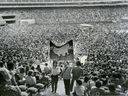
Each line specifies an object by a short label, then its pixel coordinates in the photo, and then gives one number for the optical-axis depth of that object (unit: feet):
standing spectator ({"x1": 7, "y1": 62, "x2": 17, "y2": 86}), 13.55
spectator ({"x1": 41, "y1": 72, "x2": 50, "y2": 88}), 14.40
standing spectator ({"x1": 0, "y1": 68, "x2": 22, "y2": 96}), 13.35
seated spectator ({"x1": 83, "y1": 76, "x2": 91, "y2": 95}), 13.47
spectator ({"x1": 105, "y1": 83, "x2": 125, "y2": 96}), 12.92
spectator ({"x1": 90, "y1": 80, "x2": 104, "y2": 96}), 12.92
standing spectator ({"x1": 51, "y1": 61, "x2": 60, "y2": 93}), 14.43
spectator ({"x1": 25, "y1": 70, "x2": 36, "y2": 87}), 13.88
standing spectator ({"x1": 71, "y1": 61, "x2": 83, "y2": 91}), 14.11
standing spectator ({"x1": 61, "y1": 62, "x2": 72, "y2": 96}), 14.10
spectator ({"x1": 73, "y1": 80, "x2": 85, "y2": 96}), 13.11
